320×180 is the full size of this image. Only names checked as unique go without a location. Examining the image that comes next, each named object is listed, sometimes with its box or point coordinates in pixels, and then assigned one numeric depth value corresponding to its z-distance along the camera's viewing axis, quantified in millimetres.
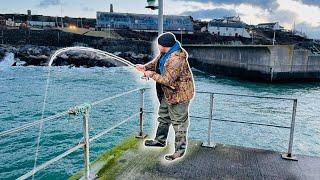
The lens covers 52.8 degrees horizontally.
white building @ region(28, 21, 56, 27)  94850
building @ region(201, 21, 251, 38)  99000
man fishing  4453
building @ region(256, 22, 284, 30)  126088
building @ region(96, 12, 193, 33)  89125
